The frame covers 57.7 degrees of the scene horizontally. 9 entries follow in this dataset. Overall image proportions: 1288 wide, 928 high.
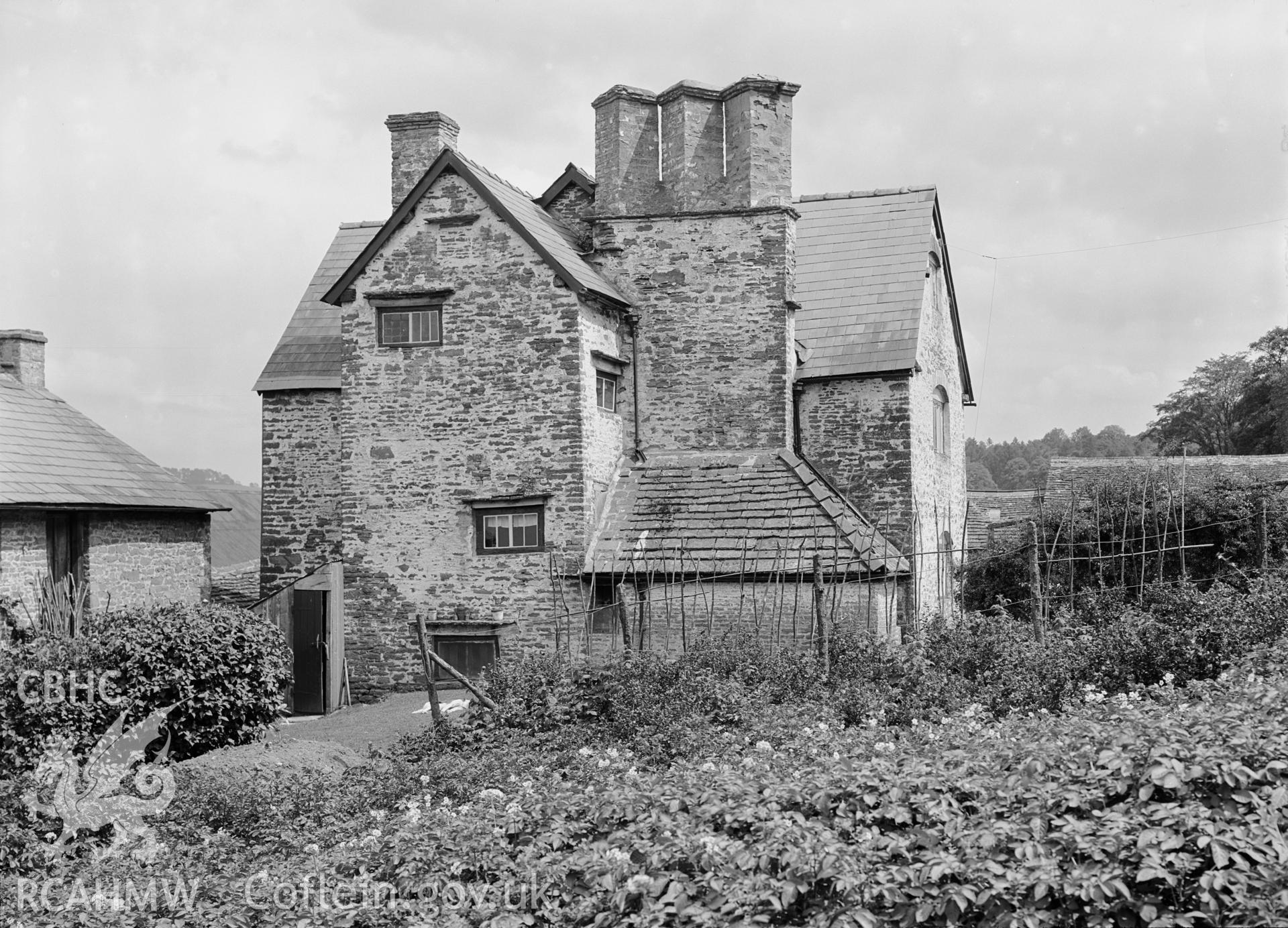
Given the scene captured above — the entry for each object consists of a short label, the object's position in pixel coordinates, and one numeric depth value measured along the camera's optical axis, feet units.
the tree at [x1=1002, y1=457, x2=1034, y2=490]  315.58
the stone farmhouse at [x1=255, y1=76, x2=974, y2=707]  58.03
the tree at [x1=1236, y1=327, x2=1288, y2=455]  163.02
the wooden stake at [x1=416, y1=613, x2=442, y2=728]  42.09
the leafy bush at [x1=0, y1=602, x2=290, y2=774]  43.52
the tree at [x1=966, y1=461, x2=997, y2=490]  314.96
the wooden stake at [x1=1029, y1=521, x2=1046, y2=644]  47.09
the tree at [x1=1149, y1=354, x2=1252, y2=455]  196.03
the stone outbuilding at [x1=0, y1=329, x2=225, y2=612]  65.92
